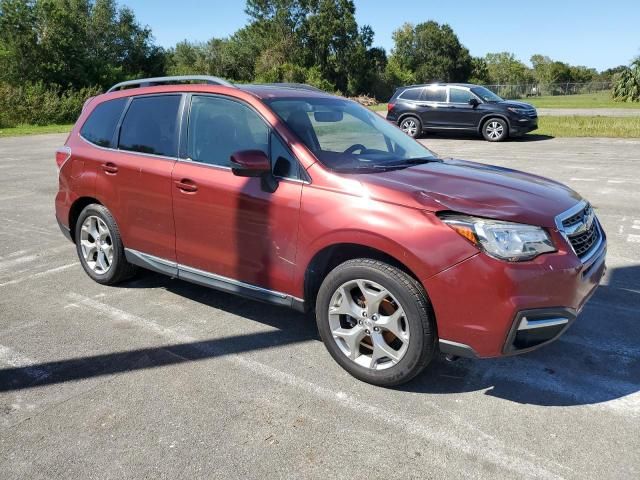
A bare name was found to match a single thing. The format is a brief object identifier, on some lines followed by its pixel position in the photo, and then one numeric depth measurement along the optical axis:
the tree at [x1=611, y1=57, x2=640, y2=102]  44.91
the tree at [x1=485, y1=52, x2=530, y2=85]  106.69
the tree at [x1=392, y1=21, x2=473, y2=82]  83.44
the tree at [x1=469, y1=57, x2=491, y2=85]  90.62
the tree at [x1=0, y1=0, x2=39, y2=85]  38.25
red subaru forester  2.91
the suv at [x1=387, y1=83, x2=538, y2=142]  17.22
